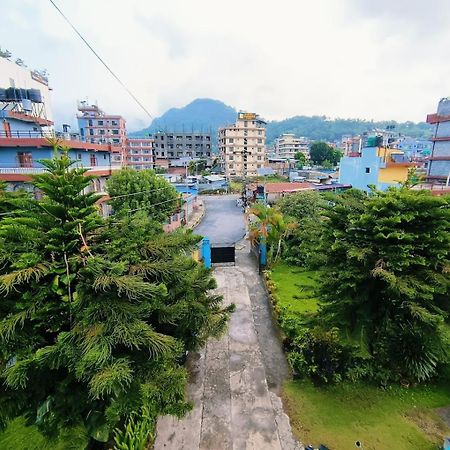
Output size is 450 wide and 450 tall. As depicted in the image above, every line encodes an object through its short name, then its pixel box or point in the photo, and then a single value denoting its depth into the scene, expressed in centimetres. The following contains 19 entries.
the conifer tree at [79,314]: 380
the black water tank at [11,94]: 2039
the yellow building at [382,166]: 2597
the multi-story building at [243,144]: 6650
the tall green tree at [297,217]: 1608
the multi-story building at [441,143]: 3083
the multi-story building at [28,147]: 1753
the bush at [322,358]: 743
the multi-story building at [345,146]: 8380
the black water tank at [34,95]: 2098
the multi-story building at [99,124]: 5988
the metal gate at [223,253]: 1641
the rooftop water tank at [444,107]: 3078
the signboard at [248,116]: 6619
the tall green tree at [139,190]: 2016
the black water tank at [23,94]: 2056
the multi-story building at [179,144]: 7981
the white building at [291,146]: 9519
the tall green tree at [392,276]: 597
